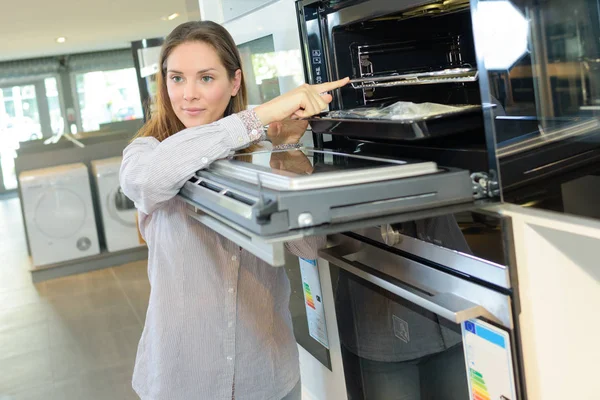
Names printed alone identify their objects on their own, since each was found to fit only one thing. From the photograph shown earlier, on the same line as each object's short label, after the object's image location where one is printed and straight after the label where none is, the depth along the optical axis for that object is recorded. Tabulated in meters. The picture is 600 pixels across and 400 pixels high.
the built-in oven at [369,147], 0.72
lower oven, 0.89
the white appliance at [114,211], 4.77
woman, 1.16
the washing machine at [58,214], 4.59
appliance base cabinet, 0.84
